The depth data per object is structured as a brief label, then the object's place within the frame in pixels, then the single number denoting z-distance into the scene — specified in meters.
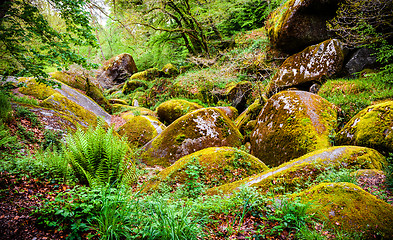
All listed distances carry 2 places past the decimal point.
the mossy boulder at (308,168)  2.91
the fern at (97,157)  2.46
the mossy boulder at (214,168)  3.63
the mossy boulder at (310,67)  7.88
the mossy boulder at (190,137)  5.94
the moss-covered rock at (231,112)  10.09
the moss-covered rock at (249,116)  7.85
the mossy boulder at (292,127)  4.62
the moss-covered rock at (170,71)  17.15
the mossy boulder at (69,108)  6.31
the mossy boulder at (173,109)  10.08
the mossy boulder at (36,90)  7.33
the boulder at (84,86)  11.53
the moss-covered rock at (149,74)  17.87
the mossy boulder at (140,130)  7.92
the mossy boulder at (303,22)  8.45
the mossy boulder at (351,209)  1.79
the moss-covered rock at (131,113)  10.61
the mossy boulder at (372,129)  3.52
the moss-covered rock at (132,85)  17.33
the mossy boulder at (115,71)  21.45
